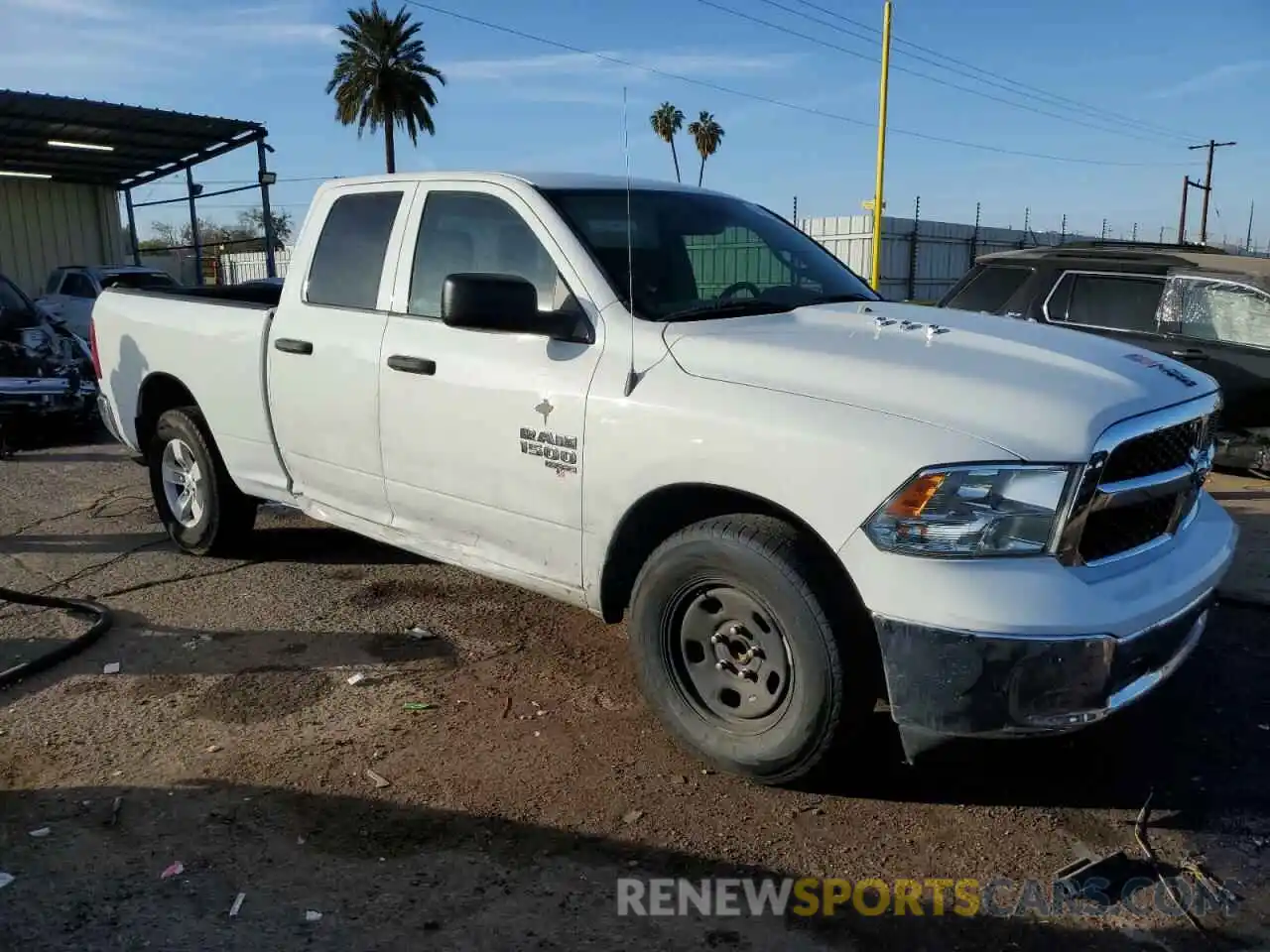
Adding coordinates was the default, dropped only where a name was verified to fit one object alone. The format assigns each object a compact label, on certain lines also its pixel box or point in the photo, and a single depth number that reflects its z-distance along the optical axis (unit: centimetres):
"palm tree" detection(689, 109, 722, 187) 5506
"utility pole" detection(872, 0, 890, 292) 2175
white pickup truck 269
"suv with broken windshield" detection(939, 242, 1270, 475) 735
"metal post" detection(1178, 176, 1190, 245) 5596
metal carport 1991
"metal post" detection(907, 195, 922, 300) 2772
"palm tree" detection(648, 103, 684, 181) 5166
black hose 416
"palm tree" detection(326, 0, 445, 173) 3850
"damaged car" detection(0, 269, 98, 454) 974
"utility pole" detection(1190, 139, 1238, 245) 5441
